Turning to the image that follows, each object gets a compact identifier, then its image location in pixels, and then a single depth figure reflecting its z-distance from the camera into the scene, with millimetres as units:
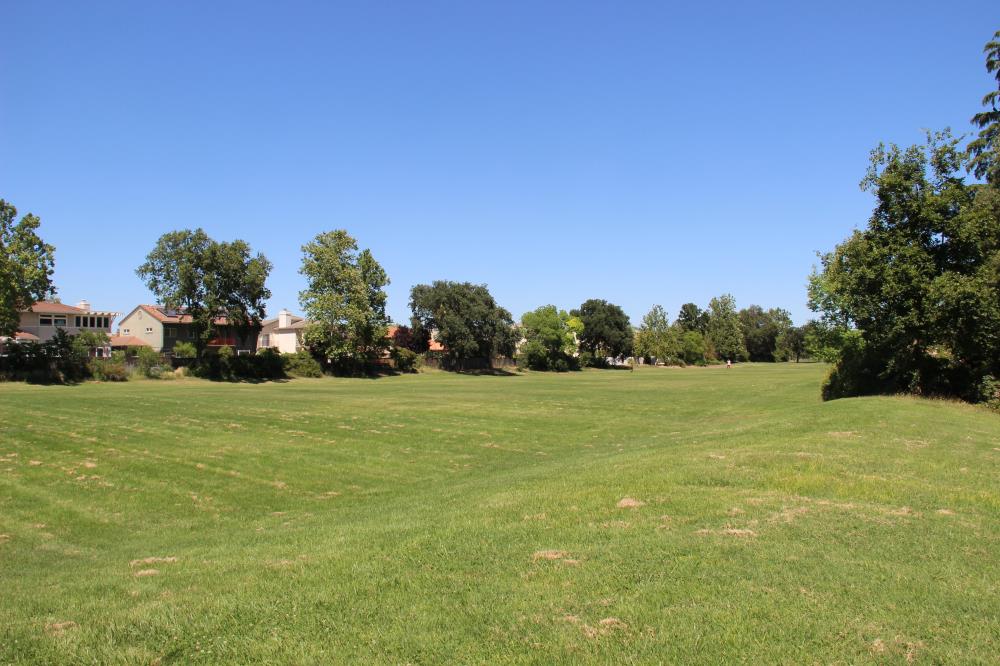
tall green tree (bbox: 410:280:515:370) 109250
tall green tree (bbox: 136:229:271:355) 79500
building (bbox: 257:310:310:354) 130500
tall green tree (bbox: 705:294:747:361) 183250
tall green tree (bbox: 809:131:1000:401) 31031
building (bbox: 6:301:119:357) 97938
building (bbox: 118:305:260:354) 107062
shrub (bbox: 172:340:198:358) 89738
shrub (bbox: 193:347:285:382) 79375
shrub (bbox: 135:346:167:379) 72006
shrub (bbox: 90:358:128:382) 67812
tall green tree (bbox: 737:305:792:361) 192125
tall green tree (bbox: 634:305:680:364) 164625
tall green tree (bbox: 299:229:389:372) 89375
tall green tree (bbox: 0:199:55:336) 60250
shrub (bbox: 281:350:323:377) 86688
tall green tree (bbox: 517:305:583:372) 126375
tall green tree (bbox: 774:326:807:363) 188750
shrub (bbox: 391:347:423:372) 104625
